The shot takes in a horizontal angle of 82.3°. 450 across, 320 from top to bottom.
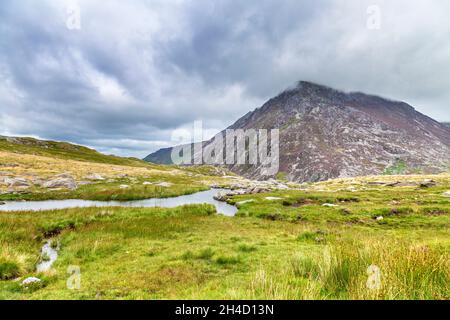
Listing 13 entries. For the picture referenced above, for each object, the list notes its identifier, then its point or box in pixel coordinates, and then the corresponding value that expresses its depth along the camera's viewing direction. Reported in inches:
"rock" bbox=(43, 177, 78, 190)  2159.2
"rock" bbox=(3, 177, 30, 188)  2070.6
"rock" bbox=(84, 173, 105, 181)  2808.1
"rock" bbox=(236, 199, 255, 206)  1685.3
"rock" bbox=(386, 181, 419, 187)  2643.0
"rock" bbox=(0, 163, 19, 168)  3027.1
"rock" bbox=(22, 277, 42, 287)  410.3
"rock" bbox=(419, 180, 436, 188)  2358.5
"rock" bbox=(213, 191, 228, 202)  2064.5
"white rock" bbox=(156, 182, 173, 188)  2722.4
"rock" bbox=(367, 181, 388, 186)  3090.6
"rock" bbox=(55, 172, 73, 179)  2624.8
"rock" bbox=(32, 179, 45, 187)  2221.7
